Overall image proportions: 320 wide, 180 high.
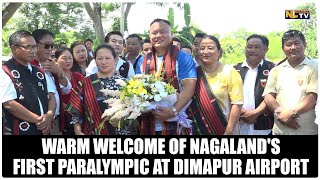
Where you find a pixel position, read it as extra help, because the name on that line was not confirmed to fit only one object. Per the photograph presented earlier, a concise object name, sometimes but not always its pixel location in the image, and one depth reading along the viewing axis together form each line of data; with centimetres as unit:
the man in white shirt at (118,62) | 406
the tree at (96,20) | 1106
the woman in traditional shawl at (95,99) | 364
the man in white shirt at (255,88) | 407
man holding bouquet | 363
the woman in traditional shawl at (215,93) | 364
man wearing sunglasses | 403
